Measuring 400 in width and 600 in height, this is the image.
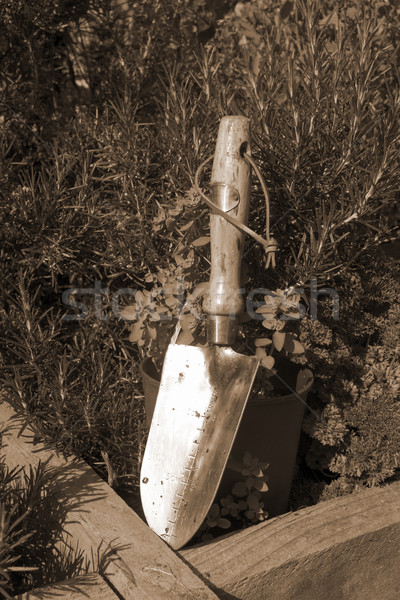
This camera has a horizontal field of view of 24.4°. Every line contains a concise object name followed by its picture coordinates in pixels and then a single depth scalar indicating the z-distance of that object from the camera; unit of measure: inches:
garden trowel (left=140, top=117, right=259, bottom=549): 26.1
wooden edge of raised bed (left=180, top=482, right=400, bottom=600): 25.7
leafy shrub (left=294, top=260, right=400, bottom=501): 29.7
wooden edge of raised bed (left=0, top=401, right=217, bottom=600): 23.8
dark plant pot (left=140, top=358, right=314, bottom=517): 27.8
